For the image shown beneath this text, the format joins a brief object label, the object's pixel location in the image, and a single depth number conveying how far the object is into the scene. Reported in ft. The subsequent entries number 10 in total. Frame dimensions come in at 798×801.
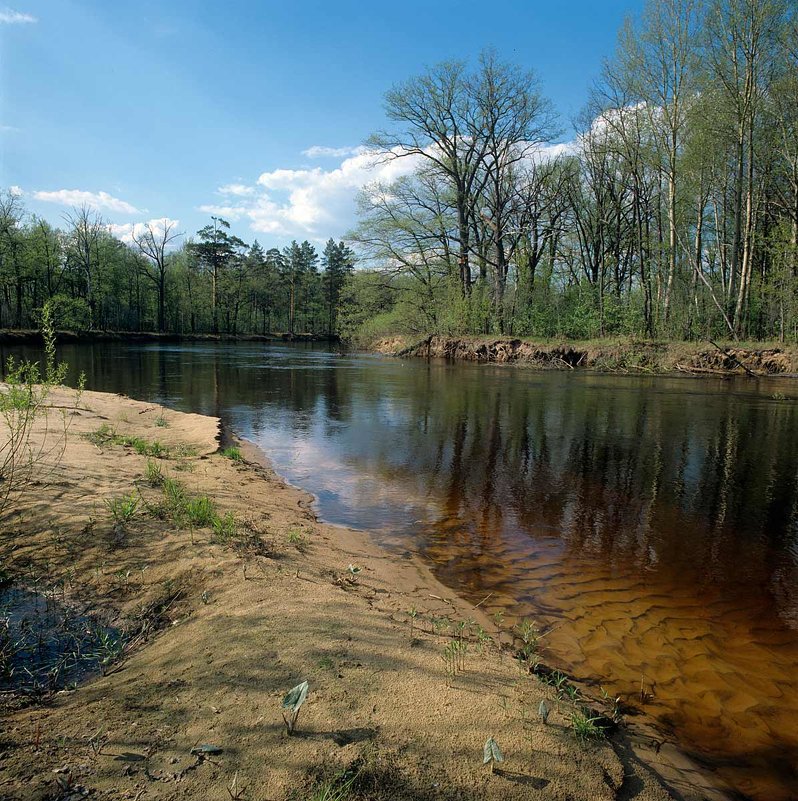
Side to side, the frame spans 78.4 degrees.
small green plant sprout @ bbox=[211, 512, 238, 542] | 14.56
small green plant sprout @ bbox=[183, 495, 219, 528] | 15.29
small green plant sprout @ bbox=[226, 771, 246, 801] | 5.85
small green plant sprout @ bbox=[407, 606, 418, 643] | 11.52
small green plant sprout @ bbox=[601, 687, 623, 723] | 9.10
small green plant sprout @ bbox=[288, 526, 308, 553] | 15.76
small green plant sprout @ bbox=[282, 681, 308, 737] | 6.86
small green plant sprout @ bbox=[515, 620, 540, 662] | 11.19
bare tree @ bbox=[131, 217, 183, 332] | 220.23
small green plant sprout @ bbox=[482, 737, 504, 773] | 6.60
